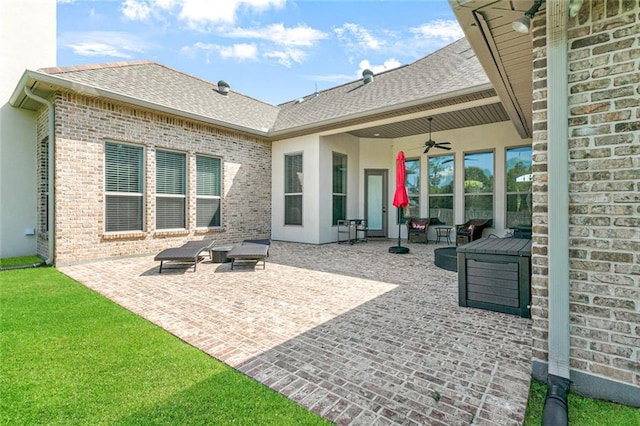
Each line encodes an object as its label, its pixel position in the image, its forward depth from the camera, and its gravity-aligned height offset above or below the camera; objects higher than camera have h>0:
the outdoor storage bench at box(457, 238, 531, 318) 3.42 -0.78
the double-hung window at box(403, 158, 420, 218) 11.30 +0.99
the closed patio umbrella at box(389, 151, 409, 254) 8.36 +0.56
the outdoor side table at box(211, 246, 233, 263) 6.89 -0.96
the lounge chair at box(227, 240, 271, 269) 6.11 -0.82
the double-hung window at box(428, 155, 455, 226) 10.58 +0.88
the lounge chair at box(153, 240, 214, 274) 5.84 -0.81
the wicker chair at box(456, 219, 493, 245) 9.00 -0.55
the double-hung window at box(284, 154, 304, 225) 10.47 +0.84
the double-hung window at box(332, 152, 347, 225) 10.67 +0.92
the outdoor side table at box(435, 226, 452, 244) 10.37 -0.74
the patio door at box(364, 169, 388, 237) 11.86 +0.48
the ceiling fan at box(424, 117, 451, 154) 9.37 +2.12
